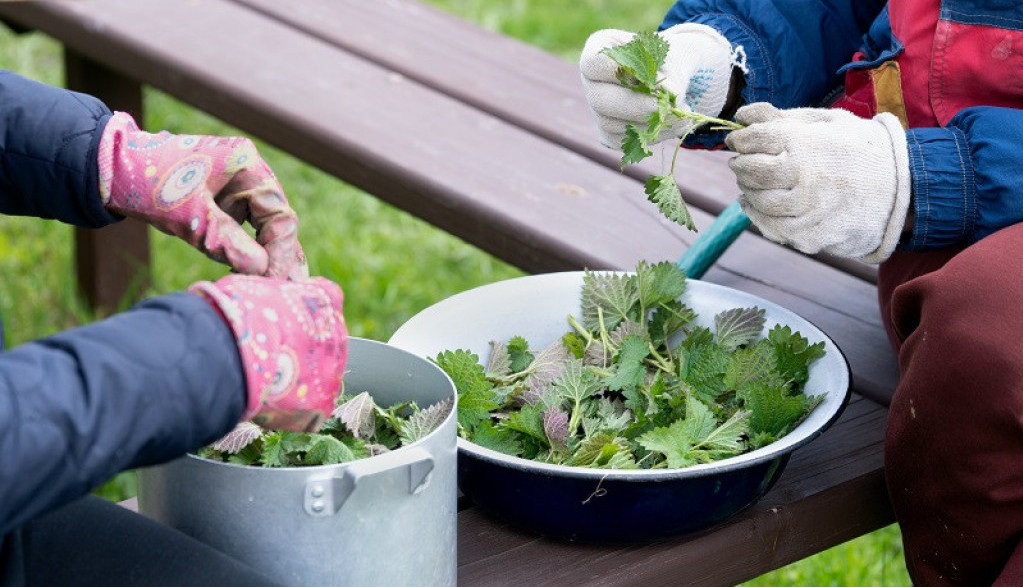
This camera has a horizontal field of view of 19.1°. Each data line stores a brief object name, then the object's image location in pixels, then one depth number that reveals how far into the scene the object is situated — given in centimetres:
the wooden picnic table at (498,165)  232
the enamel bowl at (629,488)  220
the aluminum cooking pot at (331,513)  207
